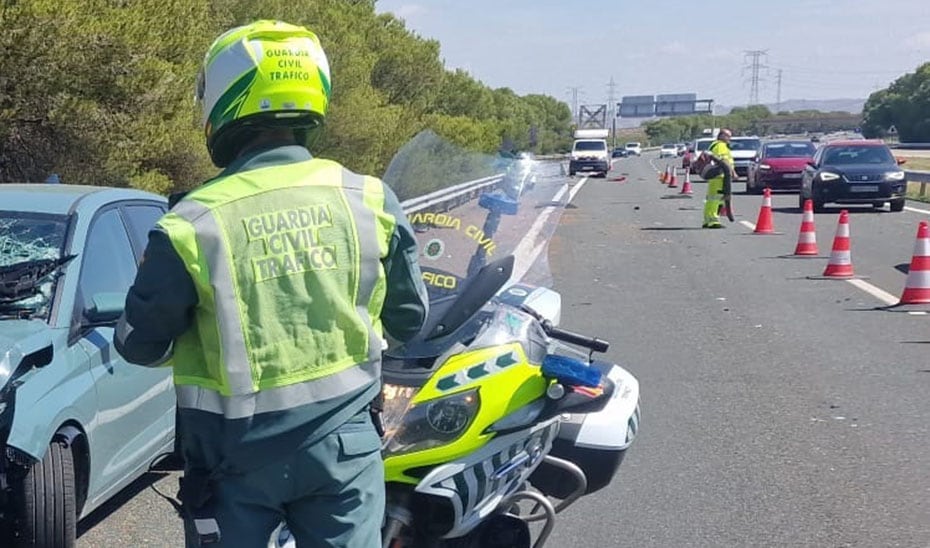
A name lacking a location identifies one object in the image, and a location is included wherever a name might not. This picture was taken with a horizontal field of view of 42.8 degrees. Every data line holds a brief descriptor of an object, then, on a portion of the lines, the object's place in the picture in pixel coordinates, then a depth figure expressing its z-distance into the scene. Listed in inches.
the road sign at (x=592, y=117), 5474.4
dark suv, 992.9
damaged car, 176.2
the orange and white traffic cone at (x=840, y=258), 556.1
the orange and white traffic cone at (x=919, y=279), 465.7
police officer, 98.9
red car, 1307.8
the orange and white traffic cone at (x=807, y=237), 645.3
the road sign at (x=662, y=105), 6166.3
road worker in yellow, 837.8
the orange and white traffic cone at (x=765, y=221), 800.5
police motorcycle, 132.6
